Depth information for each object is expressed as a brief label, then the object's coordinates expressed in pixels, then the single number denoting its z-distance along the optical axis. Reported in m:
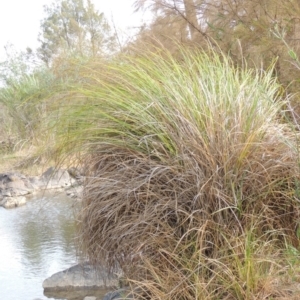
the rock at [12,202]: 8.44
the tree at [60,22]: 23.82
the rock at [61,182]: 8.35
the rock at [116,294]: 2.39
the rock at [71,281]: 4.10
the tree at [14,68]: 12.50
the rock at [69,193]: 7.09
